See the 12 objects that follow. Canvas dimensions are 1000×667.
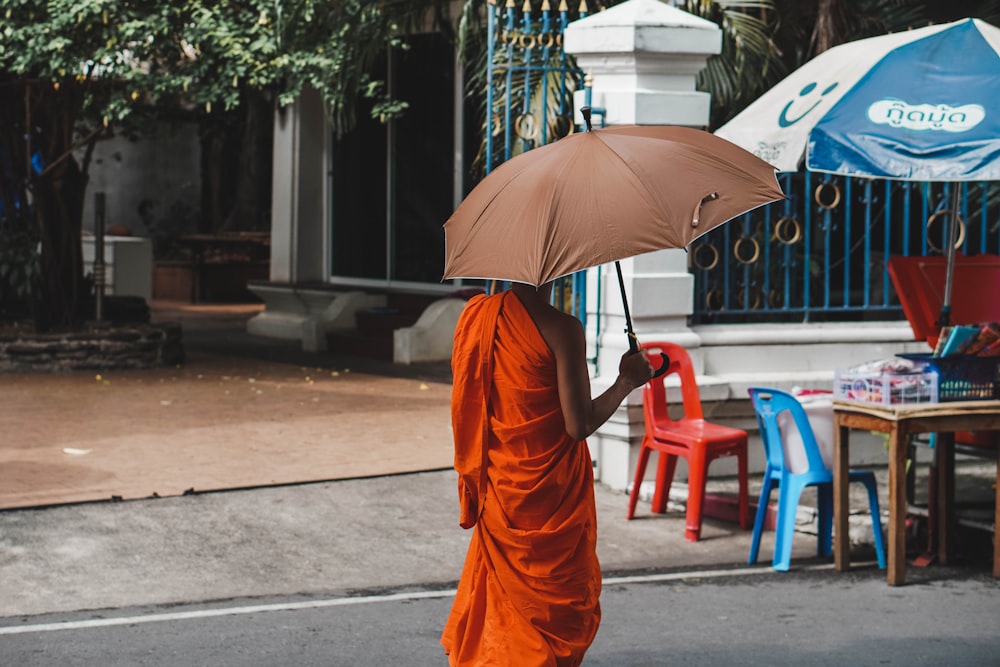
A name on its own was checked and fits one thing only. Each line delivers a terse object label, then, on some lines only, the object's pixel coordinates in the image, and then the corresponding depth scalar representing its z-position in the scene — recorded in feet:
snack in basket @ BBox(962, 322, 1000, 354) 34.35
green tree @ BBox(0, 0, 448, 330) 68.01
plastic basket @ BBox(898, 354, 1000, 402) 34.04
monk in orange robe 22.11
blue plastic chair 35.28
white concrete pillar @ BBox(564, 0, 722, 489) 42.56
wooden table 33.24
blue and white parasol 32.04
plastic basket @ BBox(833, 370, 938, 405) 33.45
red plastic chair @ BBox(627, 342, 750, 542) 38.33
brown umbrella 20.62
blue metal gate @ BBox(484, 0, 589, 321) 43.63
